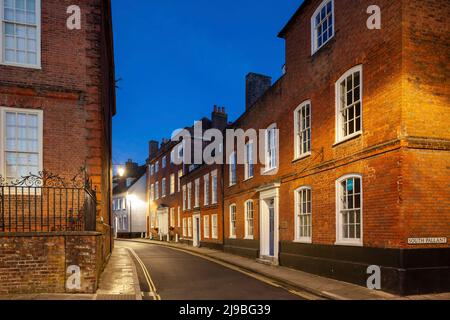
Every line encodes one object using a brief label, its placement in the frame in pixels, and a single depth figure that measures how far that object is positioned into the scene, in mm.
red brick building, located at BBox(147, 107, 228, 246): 26734
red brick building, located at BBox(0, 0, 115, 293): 11023
